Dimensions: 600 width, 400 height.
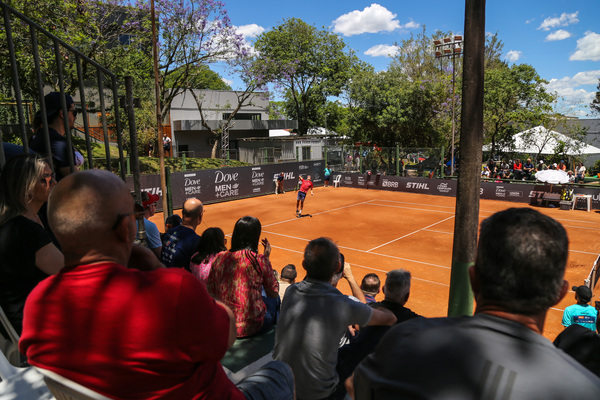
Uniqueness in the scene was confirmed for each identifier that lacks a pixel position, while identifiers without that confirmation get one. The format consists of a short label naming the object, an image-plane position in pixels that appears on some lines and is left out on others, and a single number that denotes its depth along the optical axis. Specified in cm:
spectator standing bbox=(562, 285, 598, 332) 593
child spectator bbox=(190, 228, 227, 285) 442
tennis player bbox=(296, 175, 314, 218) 1948
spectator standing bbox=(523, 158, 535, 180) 2858
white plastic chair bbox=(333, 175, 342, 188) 3089
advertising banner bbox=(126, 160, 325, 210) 2156
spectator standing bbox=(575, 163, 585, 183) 3036
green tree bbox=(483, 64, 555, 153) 3108
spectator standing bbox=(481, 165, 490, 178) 2882
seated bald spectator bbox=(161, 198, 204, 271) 494
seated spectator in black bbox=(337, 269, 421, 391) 329
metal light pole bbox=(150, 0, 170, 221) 1391
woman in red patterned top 393
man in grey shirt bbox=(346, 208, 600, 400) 124
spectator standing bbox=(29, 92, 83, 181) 353
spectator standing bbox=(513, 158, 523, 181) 2852
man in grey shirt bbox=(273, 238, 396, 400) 296
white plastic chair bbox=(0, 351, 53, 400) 232
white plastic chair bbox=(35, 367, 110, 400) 147
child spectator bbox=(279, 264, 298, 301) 665
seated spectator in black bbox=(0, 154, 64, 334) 242
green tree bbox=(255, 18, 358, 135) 4719
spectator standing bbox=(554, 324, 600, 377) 220
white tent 3088
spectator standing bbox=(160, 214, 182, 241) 667
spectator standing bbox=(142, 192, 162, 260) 489
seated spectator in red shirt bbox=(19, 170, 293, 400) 146
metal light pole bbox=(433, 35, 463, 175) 2444
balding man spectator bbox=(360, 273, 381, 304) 525
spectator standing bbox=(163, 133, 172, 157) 3553
